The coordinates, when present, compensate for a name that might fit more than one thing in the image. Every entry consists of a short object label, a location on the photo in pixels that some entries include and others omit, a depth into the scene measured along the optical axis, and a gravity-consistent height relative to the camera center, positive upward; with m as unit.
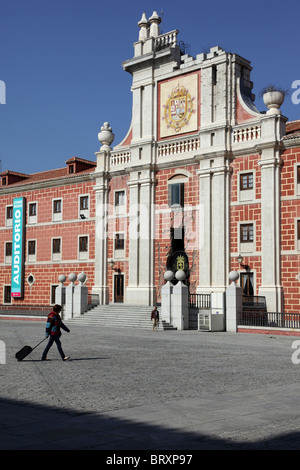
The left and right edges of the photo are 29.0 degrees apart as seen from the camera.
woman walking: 14.95 -1.88
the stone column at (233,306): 27.70 -2.28
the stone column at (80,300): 35.34 -2.57
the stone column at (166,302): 30.23 -2.28
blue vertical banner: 43.53 +0.65
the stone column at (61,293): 36.72 -2.24
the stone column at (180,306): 29.70 -2.47
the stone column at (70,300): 35.66 -2.61
